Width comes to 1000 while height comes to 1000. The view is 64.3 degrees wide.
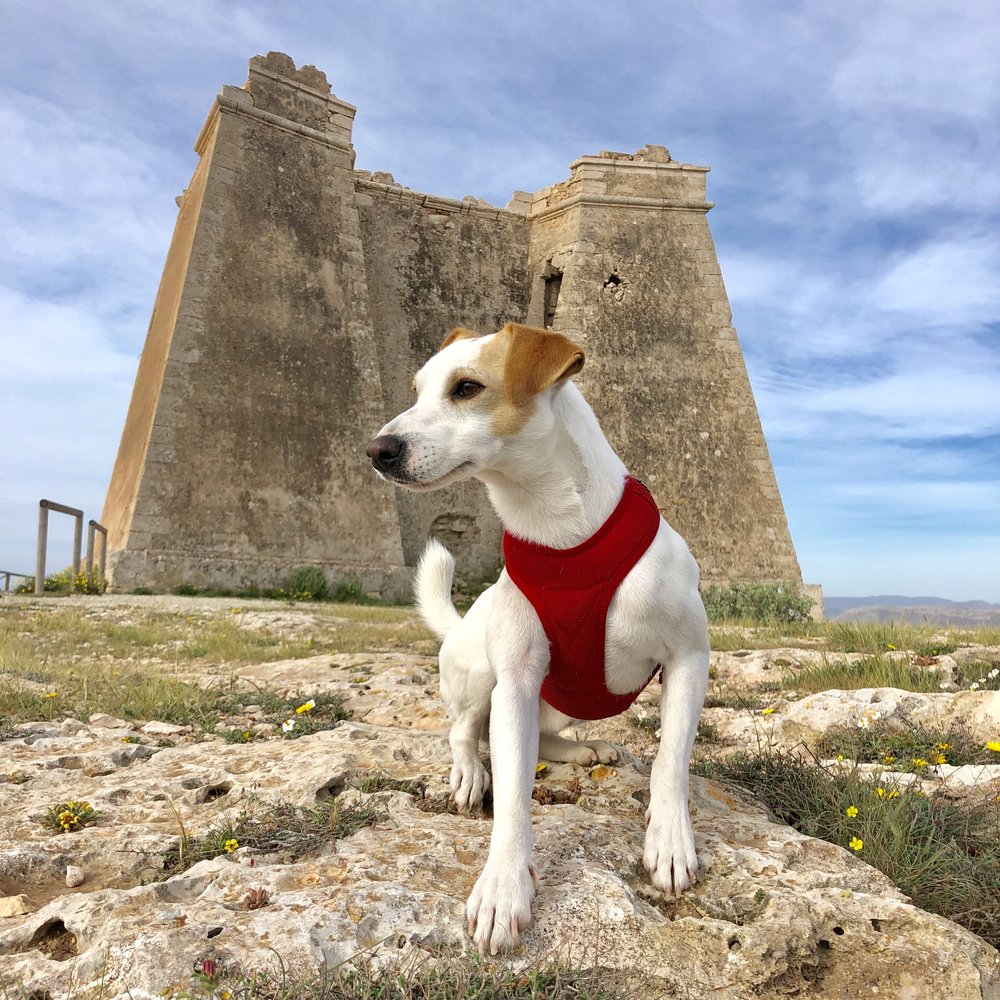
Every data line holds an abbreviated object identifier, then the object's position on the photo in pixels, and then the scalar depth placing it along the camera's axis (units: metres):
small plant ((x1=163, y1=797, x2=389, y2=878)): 2.07
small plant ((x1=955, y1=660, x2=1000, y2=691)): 4.29
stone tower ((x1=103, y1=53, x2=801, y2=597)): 12.45
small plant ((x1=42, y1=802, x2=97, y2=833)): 2.27
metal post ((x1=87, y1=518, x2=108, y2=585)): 12.38
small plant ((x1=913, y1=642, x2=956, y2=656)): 5.37
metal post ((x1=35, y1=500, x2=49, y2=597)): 10.77
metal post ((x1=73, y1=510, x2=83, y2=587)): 12.01
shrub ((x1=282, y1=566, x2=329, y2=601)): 12.37
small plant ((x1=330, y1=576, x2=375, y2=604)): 12.77
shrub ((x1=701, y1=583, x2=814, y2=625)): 12.02
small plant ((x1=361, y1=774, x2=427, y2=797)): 2.51
